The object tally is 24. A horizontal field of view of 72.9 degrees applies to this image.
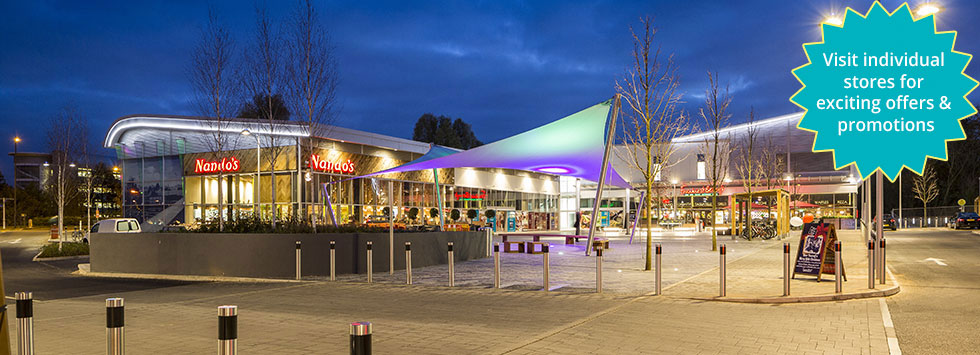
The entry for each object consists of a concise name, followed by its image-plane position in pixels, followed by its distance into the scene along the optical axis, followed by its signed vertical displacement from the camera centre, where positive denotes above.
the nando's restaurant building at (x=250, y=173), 35.31 +0.77
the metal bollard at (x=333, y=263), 14.06 -1.67
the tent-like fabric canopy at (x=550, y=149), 21.44 +1.17
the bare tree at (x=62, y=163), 29.25 +1.21
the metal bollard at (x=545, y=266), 11.94 -1.48
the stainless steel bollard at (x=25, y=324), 4.30 -0.89
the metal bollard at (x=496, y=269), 12.62 -1.62
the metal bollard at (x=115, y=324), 4.10 -0.85
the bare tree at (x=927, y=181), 65.50 -0.02
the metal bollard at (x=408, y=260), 13.48 -1.52
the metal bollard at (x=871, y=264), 11.86 -1.50
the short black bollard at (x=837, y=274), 11.29 -1.59
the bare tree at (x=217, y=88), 20.91 +3.15
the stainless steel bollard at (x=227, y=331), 3.60 -0.79
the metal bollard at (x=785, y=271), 10.98 -1.48
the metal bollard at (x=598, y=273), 11.70 -1.58
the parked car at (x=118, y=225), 27.83 -1.61
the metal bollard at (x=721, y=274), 11.10 -1.54
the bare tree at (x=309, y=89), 18.03 +2.66
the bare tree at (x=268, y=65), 19.51 +3.59
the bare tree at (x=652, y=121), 17.53 +1.88
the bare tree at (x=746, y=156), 62.03 +2.69
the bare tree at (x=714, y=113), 24.55 +2.69
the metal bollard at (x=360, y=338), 3.08 -0.71
